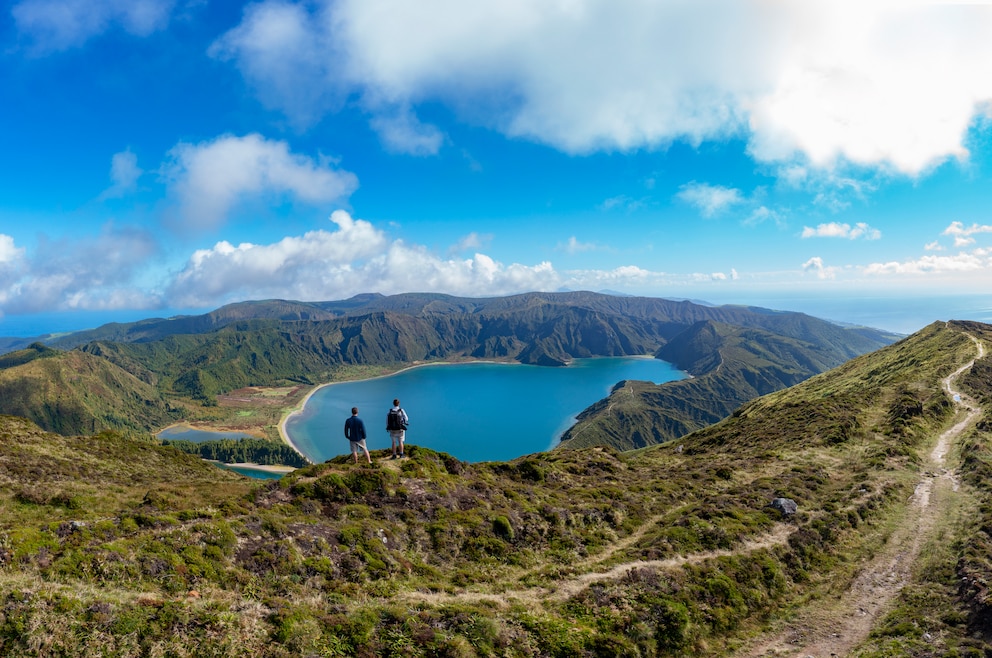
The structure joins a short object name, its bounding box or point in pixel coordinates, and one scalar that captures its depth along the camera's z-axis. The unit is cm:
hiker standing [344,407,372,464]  2744
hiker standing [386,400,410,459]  2817
